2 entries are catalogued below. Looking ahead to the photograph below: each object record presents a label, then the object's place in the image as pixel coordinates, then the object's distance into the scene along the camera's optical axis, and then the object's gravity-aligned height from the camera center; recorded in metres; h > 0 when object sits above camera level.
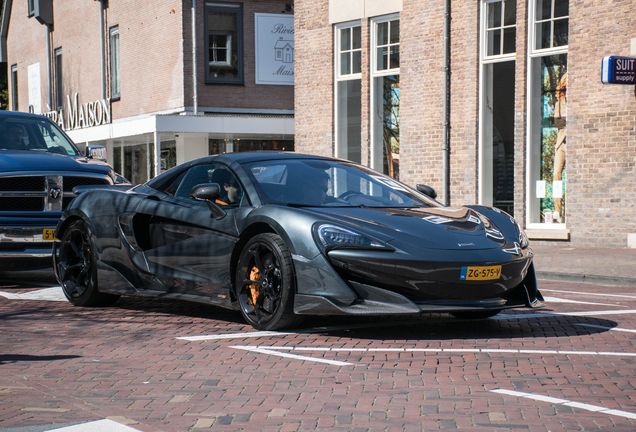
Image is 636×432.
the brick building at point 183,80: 28.12 +2.81
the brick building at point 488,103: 15.92 +1.17
